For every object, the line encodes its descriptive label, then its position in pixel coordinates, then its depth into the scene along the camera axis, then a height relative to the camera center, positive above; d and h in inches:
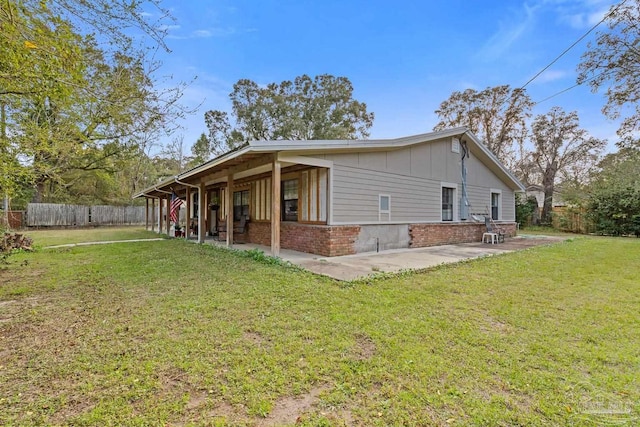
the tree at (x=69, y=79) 127.2 +64.9
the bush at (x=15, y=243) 317.4 -33.4
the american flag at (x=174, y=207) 558.9 +11.7
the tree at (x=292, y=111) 999.0 +332.3
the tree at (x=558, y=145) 868.6 +193.5
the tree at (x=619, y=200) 604.7 +28.9
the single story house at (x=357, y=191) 308.2 +28.7
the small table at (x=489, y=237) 456.5 -34.1
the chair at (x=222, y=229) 442.8 -21.5
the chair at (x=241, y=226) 427.7 -17.0
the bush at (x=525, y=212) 827.4 +6.4
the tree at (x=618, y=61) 392.2 +201.3
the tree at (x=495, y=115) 905.5 +295.6
